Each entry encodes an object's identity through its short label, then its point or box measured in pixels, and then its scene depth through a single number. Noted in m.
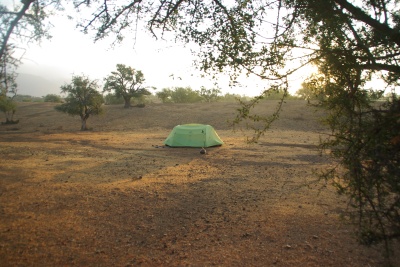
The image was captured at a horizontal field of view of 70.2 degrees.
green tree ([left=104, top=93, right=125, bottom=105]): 57.87
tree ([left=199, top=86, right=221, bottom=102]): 60.59
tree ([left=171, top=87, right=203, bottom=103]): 60.44
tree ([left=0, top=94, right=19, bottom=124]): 30.29
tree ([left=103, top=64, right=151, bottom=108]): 39.38
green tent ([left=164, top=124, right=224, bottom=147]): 16.83
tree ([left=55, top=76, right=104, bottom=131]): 28.98
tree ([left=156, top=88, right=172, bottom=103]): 59.38
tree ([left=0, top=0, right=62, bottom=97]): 4.19
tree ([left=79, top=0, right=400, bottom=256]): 2.81
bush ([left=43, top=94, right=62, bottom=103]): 60.70
